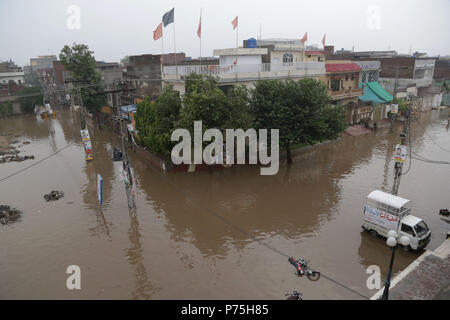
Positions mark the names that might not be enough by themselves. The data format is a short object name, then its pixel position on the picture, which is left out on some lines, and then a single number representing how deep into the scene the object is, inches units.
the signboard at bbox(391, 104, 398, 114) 1167.2
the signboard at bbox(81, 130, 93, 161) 1013.8
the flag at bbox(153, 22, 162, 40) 819.6
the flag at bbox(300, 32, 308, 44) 1170.2
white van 499.5
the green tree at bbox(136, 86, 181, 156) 808.3
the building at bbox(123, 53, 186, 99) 1416.1
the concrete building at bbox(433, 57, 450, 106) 2001.1
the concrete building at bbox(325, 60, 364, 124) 1323.8
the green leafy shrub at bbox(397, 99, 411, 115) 1477.6
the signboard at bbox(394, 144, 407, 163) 590.2
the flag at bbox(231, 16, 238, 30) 890.1
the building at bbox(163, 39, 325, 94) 947.7
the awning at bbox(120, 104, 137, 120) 1317.5
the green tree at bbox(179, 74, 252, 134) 743.1
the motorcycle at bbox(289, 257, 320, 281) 448.1
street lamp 309.3
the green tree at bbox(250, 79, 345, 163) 835.4
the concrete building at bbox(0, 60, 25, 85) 2538.4
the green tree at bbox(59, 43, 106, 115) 1415.0
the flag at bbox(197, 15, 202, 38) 856.3
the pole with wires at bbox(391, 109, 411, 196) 607.8
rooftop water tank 1123.3
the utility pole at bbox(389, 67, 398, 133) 1304.7
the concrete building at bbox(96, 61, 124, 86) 2042.3
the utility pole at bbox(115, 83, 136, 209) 583.8
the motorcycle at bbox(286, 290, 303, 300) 395.2
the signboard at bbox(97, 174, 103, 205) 646.5
